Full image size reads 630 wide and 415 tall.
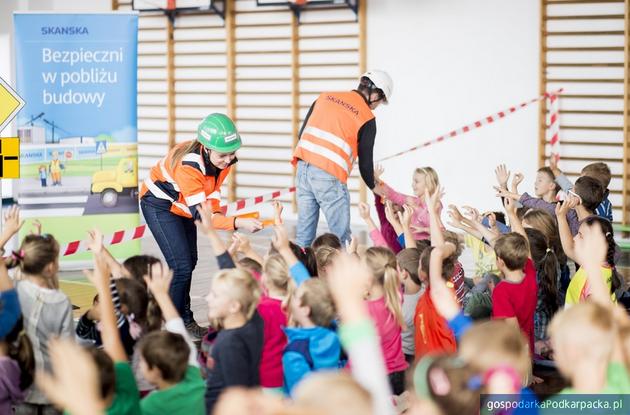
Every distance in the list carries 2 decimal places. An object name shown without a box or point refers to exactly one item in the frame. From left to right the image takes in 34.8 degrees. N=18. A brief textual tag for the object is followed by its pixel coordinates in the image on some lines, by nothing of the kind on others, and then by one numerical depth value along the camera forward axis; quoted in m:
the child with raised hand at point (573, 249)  5.51
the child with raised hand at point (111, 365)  3.31
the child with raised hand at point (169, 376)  3.58
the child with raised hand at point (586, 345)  2.88
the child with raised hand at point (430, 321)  4.89
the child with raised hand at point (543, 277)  6.07
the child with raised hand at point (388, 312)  4.68
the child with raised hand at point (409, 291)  5.33
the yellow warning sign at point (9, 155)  6.69
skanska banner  8.73
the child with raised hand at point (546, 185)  7.93
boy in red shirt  5.20
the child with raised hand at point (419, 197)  7.18
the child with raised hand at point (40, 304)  4.41
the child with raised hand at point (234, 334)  3.82
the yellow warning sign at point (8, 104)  7.07
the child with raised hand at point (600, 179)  7.15
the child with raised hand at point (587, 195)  6.48
